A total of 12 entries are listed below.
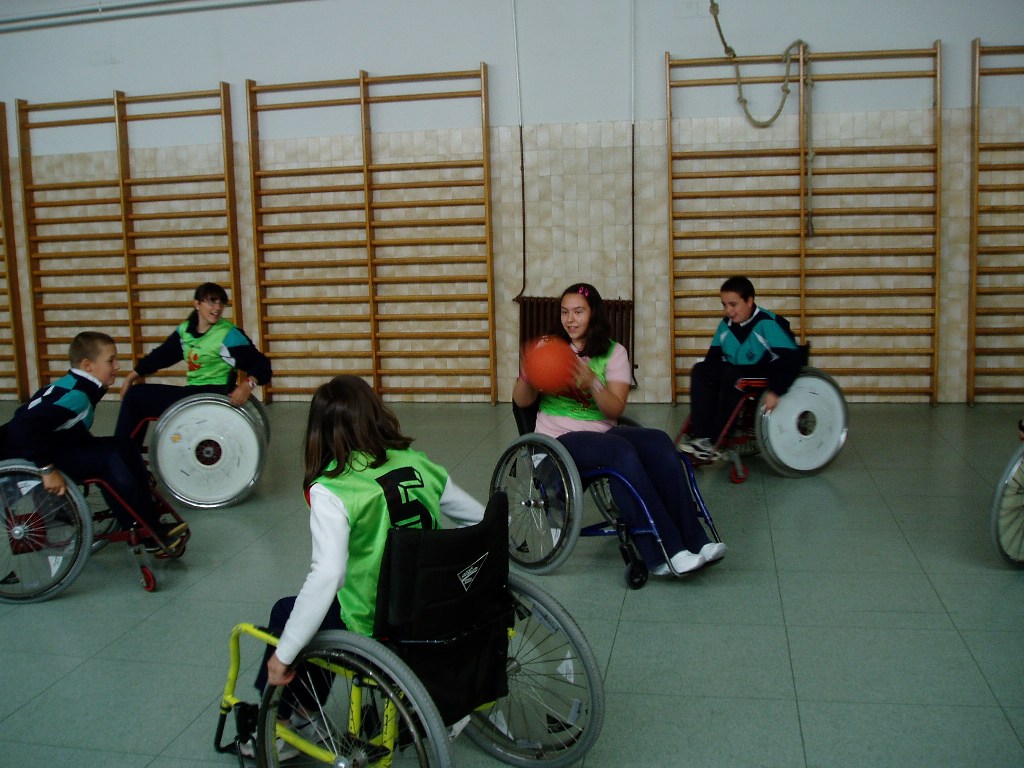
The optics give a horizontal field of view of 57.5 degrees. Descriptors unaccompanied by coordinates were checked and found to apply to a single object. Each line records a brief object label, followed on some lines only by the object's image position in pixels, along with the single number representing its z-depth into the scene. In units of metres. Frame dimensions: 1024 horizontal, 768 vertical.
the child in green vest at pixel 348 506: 1.68
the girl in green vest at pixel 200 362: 4.04
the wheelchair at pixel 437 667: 1.65
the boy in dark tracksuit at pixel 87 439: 2.99
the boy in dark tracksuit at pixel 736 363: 4.10
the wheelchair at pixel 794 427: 4.14
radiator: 6.11
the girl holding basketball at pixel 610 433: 2.93
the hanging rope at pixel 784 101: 5.72
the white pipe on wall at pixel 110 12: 6.46
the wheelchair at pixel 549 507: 2.92
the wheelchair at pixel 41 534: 2.92
